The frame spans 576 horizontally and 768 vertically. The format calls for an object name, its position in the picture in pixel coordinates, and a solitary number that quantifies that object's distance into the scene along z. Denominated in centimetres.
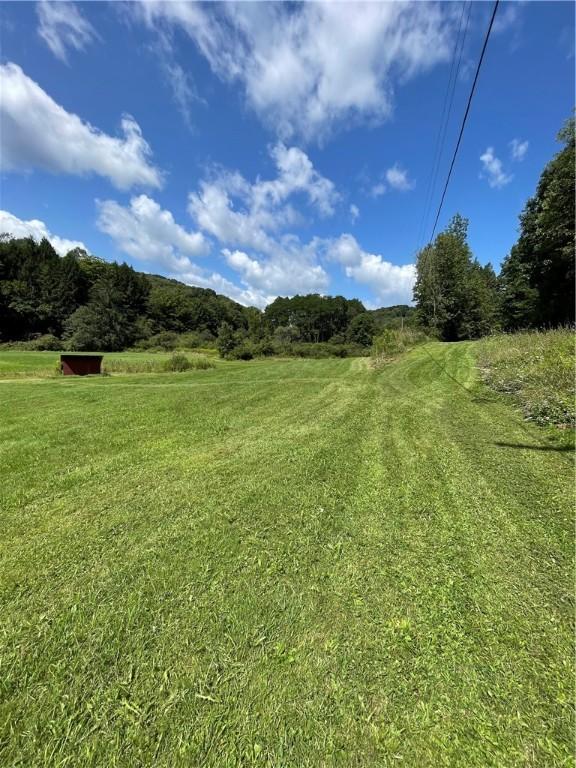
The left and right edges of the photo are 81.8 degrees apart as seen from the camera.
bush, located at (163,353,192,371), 1969
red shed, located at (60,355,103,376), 1527
